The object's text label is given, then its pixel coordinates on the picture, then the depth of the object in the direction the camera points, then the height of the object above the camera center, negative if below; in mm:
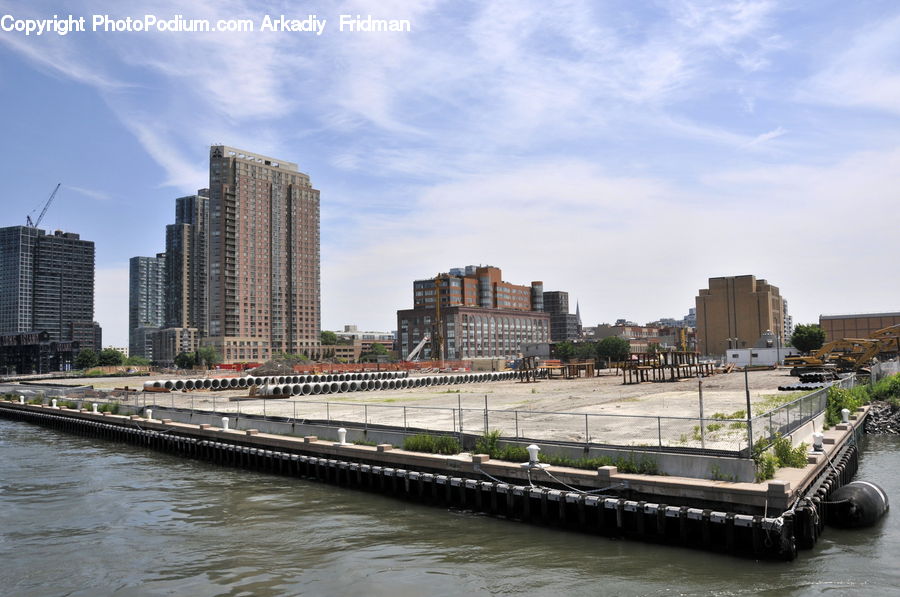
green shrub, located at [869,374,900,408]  55366 -4687
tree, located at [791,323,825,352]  147725 -485
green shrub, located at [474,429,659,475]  21197 -3965
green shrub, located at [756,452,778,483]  19812 -3857
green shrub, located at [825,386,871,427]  35469 -3911
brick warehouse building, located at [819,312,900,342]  175750 +2447
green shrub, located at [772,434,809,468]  21938 -3853
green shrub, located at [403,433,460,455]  26953 -3994
